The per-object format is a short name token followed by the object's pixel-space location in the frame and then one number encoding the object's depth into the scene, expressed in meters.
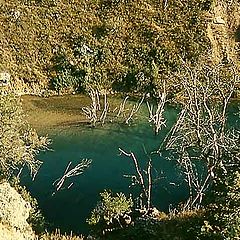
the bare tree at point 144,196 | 34.90
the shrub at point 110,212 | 33.28
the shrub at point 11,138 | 38.25
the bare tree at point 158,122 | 51.99
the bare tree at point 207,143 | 30.92
